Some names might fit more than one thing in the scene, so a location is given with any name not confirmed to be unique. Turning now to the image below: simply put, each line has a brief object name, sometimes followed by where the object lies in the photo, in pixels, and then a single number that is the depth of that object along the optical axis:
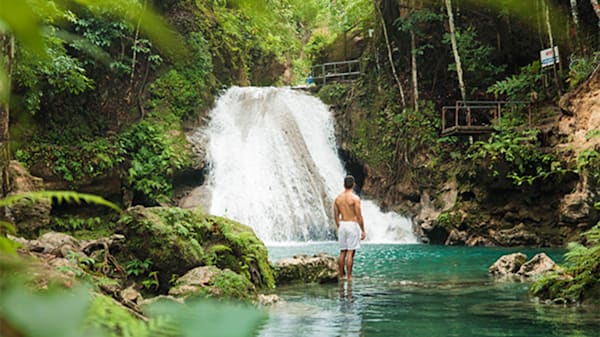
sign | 16.17
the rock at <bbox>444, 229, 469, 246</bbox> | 16.52
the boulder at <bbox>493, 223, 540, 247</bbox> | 15.13
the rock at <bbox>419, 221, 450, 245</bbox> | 17.36
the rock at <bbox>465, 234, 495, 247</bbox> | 15.88
